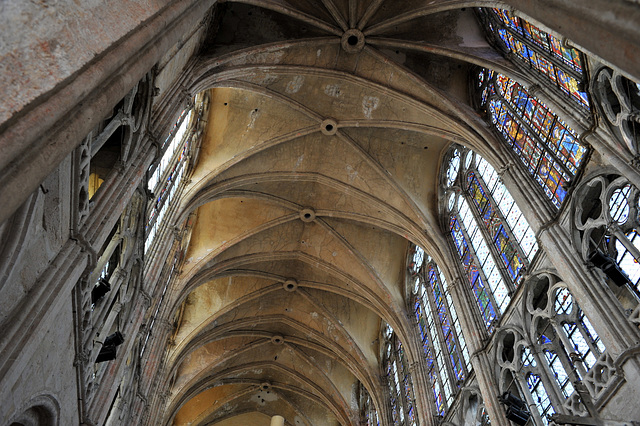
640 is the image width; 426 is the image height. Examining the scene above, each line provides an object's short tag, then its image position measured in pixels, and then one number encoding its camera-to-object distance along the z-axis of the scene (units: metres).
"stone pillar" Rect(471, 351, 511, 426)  10.16
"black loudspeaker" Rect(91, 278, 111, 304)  8.33
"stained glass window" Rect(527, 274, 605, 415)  8.27
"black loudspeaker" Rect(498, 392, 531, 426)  9.48
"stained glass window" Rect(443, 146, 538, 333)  11.27
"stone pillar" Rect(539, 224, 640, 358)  7.35
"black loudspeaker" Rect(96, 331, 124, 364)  9.00
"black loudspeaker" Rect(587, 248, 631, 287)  7.82
